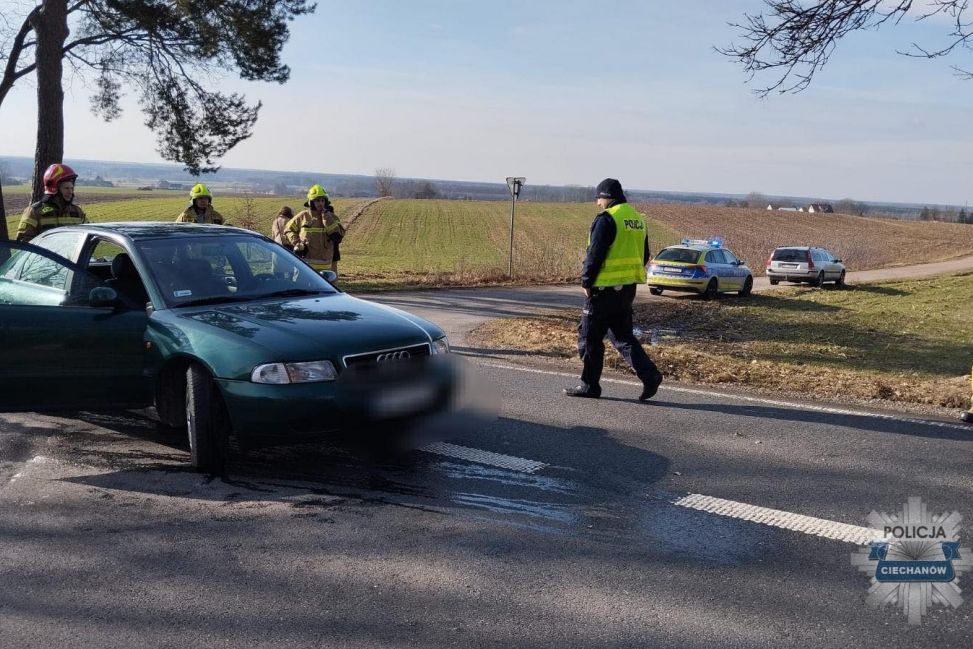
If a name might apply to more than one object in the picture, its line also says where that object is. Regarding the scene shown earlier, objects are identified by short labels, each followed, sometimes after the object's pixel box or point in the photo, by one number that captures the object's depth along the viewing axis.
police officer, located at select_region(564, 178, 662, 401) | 7.63
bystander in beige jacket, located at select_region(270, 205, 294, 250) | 13.84
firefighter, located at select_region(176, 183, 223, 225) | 10.92
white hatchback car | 31.66
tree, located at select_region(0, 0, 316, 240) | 17.03
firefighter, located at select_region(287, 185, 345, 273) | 11.87
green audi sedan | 5.23
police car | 24.22
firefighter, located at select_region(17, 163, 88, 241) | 8.91
